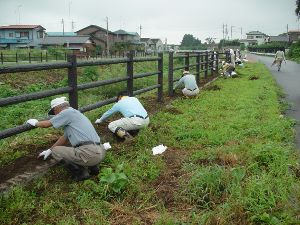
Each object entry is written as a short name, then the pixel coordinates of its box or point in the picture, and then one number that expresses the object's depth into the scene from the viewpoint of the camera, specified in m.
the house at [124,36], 83.43
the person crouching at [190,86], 11.60
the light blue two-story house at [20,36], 71.81
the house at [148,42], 108.61
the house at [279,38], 116.37
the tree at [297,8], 48.38
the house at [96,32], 76.38
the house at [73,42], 64.06
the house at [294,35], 110.42
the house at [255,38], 148.70
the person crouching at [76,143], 4.82
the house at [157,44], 112.65
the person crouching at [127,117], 6.69
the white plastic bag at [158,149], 5.90
